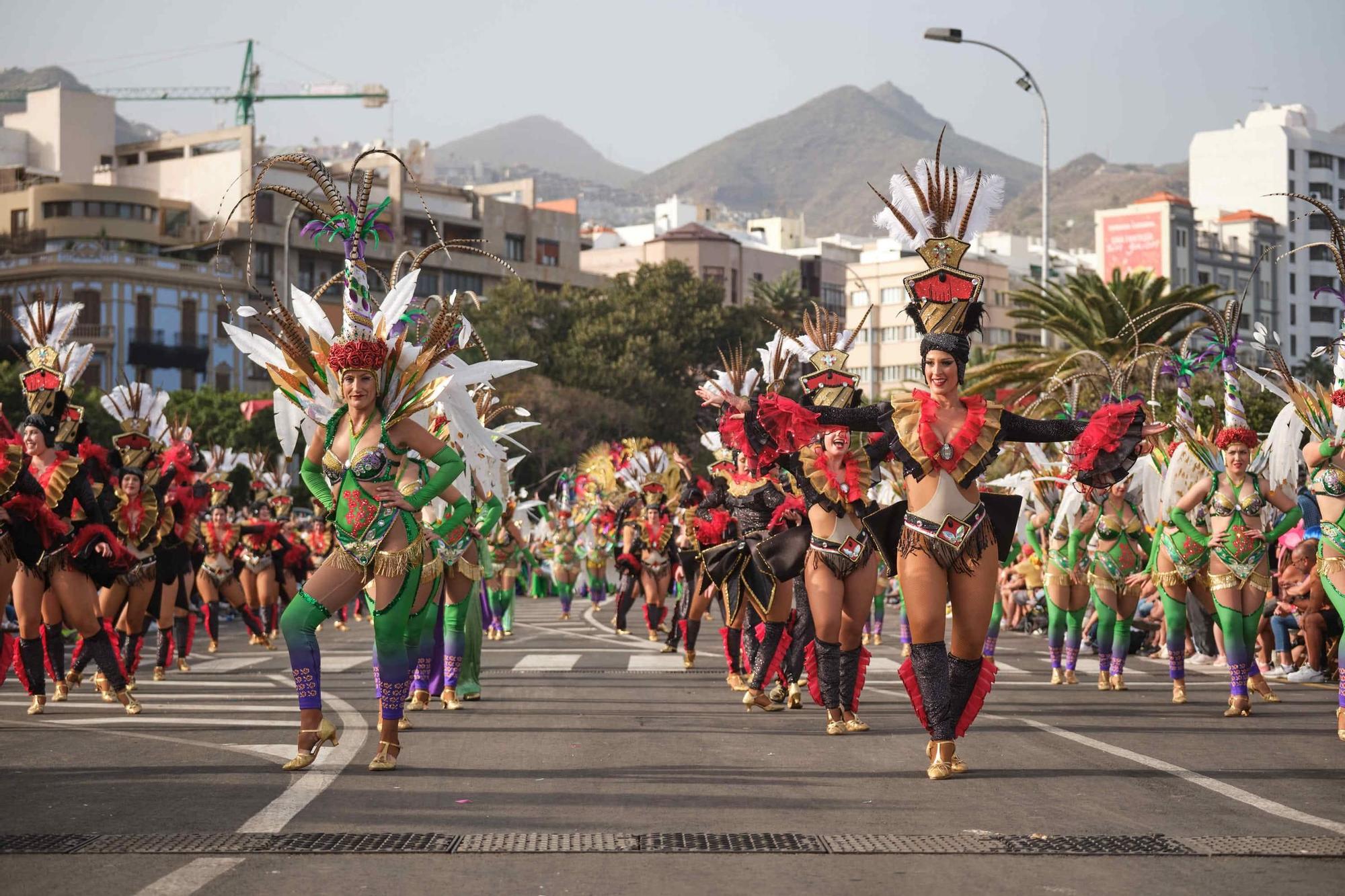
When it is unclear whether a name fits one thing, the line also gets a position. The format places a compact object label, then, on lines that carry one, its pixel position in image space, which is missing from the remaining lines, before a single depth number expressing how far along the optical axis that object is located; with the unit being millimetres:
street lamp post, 37438
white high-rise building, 144375
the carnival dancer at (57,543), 13633
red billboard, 129625
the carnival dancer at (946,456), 10094
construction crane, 168750
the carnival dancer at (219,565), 23297
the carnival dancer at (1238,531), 13977
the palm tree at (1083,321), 38250
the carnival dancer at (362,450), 10281
